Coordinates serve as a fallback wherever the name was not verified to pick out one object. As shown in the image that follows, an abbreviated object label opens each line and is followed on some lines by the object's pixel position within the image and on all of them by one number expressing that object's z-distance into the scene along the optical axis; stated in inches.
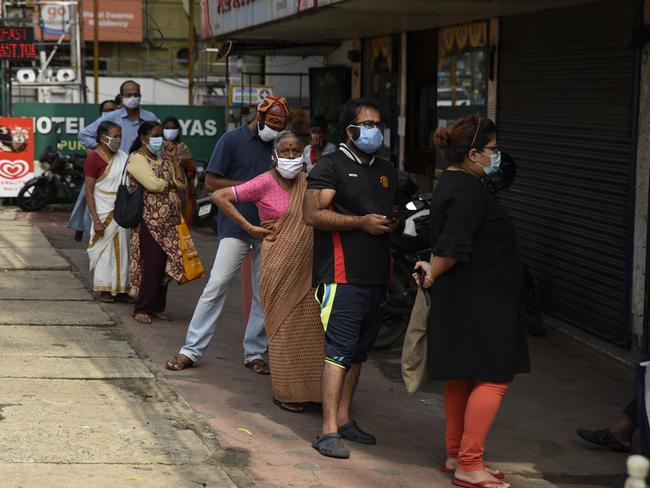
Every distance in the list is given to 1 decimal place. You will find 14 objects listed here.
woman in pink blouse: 268.8
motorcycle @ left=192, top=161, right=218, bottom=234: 612.1
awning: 401.7
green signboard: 746.2
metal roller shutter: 355.9
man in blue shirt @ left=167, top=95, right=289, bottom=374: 302.5
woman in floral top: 358.9
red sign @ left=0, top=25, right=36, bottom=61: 761.0
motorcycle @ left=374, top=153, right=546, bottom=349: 342.0
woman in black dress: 219.8
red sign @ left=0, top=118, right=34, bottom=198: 724.0
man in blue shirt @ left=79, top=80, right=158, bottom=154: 445.9
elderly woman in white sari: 397.7
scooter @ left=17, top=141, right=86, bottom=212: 712.4
